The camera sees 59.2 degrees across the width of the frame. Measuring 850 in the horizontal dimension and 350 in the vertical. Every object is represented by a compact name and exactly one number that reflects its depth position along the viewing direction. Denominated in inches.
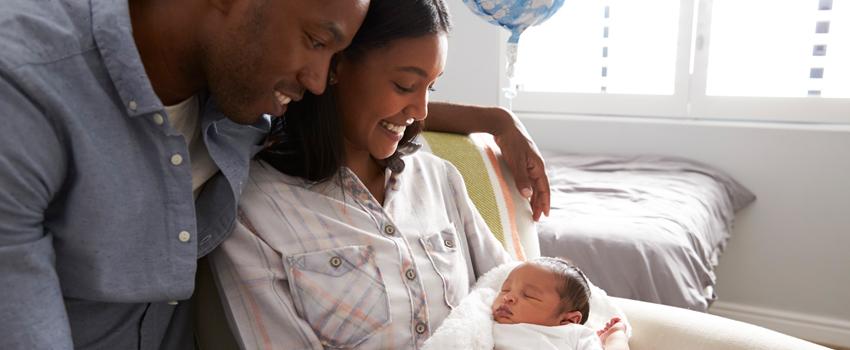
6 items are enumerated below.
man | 33.3
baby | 50.0
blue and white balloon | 104.7
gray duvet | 89.7
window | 123.9
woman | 45.3
